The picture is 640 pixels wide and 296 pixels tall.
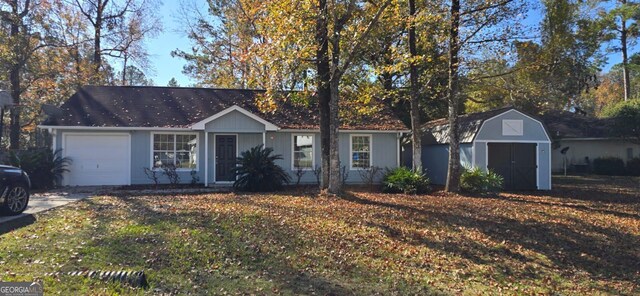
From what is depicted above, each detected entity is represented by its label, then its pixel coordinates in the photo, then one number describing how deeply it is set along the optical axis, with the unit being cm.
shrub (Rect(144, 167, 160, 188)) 1608
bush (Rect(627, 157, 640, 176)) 2541
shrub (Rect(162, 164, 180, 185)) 1597
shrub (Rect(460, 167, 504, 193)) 1502
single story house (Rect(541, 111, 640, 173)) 2764
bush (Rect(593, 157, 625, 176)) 2608
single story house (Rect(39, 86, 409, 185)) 1590
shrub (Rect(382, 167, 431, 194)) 1495
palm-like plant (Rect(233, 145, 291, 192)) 1450
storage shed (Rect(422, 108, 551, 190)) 1656
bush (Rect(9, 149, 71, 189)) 1469
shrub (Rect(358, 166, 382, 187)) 1745
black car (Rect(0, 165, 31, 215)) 879
